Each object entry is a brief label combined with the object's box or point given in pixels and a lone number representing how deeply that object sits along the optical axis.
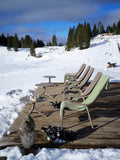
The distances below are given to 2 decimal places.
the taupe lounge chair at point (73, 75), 6.75
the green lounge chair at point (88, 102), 2.90
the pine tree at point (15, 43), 48.69
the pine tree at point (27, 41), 59.16
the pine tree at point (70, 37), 39.56
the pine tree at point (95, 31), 64.92
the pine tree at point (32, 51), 41.32
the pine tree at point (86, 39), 35.02
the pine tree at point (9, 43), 50.81
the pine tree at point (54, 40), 62.84
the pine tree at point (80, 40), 35.19
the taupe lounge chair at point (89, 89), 3.42
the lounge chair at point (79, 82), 4.75
